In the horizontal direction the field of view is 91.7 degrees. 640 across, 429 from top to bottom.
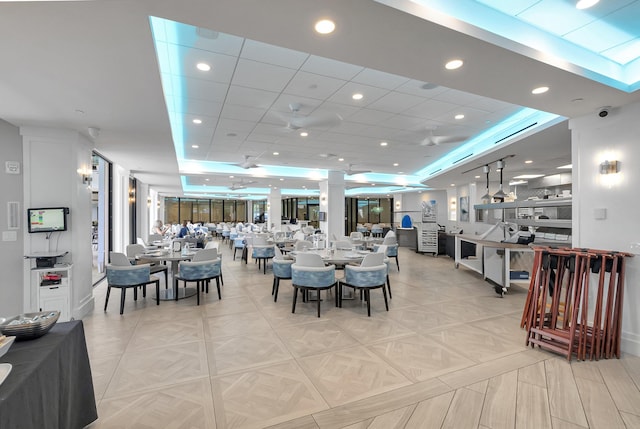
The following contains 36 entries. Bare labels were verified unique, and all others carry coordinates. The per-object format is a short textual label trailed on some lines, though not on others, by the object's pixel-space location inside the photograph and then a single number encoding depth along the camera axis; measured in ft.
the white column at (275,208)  58.56
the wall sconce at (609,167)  11.87
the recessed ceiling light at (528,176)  34.17
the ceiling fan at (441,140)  17.99
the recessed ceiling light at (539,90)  10.32
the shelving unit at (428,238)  38.09
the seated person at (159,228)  32.50
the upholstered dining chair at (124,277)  15.94
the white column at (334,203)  39.04
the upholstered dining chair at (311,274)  15.44
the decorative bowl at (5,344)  4.90
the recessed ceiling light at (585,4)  8.26
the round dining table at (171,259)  17.70
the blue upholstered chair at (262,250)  26.53
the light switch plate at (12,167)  14.28
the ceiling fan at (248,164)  26.14
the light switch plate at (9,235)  14.32
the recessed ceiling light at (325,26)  6.94
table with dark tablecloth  4.29
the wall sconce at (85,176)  15.79
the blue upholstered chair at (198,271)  17.43
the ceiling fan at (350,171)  31.58
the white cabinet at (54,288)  13.99
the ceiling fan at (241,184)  43.11
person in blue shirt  32.37
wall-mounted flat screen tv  14.07
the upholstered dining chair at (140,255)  18.89
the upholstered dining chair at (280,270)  18.24
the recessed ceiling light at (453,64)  8.70
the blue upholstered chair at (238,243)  33.54
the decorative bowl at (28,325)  5.64
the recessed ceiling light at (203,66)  12.03
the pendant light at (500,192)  24.76
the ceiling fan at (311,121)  13.23
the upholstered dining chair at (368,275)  15.64
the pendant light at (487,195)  27.11
